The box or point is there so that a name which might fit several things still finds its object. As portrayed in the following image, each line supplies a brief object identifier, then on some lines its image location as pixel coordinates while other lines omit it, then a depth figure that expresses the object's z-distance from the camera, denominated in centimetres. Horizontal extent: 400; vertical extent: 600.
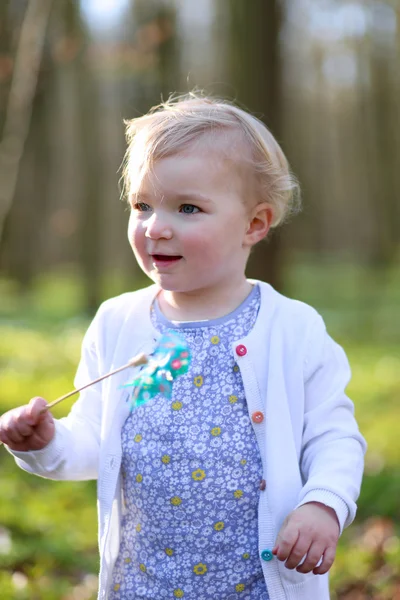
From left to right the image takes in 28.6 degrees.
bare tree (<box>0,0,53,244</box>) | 520
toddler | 202
